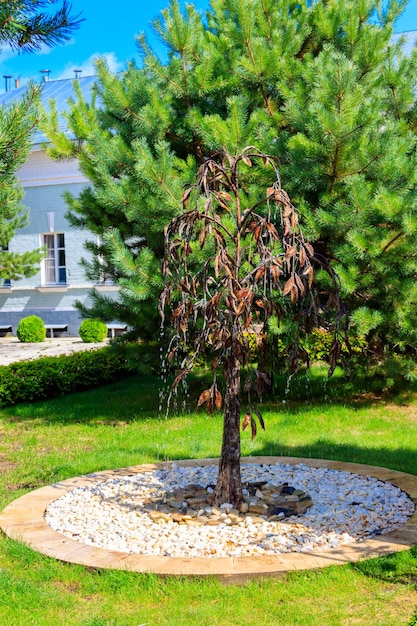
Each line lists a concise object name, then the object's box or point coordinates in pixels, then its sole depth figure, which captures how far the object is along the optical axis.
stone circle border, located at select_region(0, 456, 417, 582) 3.62
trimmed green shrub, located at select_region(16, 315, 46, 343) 19.86
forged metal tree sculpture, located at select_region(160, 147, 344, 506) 4.25
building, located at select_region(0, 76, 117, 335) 21.17
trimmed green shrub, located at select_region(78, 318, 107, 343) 18.61
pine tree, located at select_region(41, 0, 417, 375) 7.53
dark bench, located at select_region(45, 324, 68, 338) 21.50
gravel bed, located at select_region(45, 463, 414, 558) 4.08
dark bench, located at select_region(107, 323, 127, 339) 20.08
